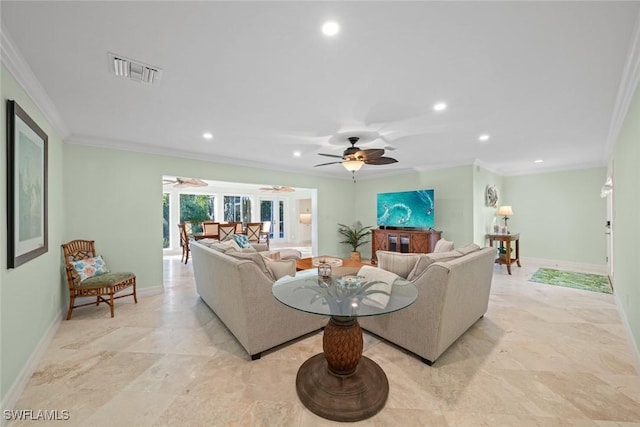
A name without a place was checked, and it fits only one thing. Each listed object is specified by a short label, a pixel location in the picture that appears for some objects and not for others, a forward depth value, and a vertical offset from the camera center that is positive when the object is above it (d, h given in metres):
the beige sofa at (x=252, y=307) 2.17 -0.83
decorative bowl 2.10 -0.57
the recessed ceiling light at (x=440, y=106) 2.48 +1.06
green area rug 4.15 -1.20
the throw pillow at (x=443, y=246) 3.46 -0.45
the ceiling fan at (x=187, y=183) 6.26 +0.81
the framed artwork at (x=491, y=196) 5.69 +0.40
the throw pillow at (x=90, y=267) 3.06 -0.62
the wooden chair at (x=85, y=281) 3.00 -0.77
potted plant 6.68 -0.50
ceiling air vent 1.77 +1.08
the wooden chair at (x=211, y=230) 6.39 -0.36
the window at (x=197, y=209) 8.40 +0.24
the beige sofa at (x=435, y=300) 2.06 -0.75
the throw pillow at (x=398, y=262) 2.48 -0.48
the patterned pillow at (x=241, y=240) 5.28 -0.53
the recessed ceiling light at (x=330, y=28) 1.43 +1.07
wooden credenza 5.34 -0.58
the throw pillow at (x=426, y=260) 2.31 -0.42
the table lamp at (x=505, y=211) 5.70 +0.05
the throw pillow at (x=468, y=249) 2.58 -0.37
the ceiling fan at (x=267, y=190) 8.32 +0.88
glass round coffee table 1.62 -0.99
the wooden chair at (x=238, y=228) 6.75 -0.34
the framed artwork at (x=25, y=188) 1.76 +0.23
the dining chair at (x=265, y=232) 7.95 -0.52
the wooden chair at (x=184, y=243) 6.46 -0.69
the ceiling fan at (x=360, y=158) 3.26 +0.75
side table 5.08 -0.71
